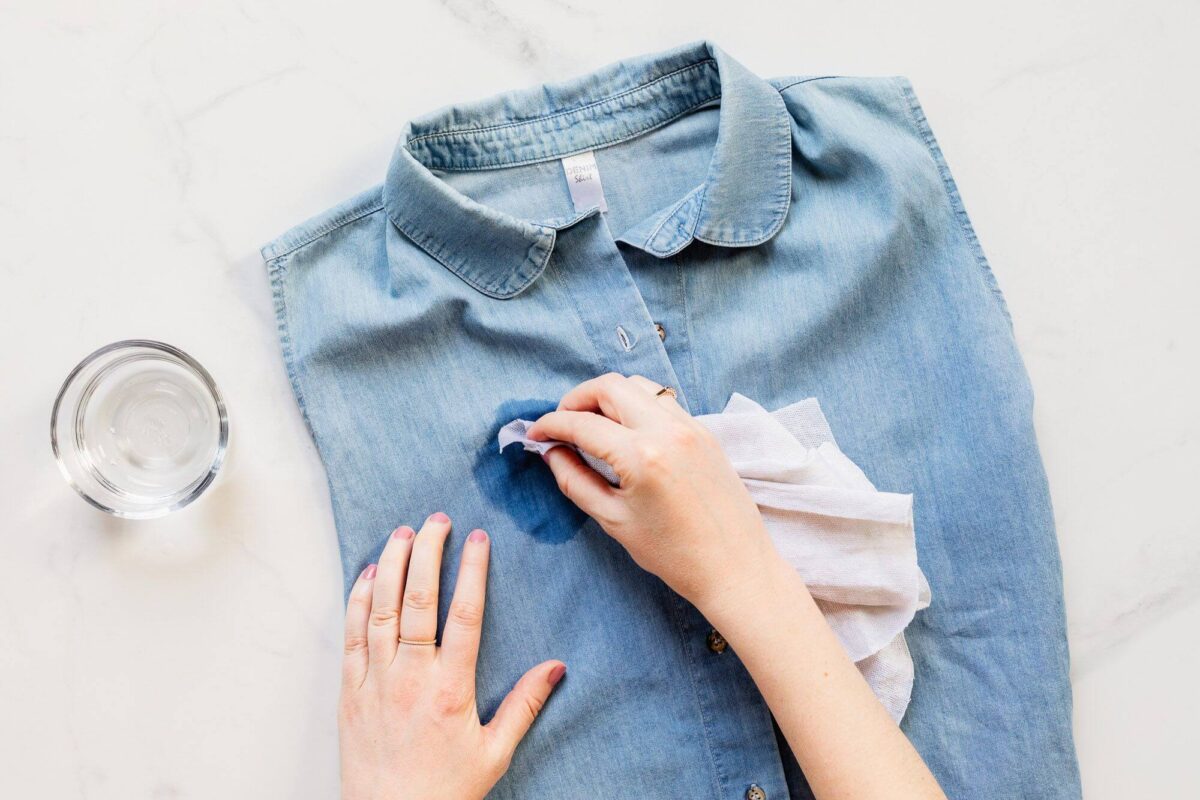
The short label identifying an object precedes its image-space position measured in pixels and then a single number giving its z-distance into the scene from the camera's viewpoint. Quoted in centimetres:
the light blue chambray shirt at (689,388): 104
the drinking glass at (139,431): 112
